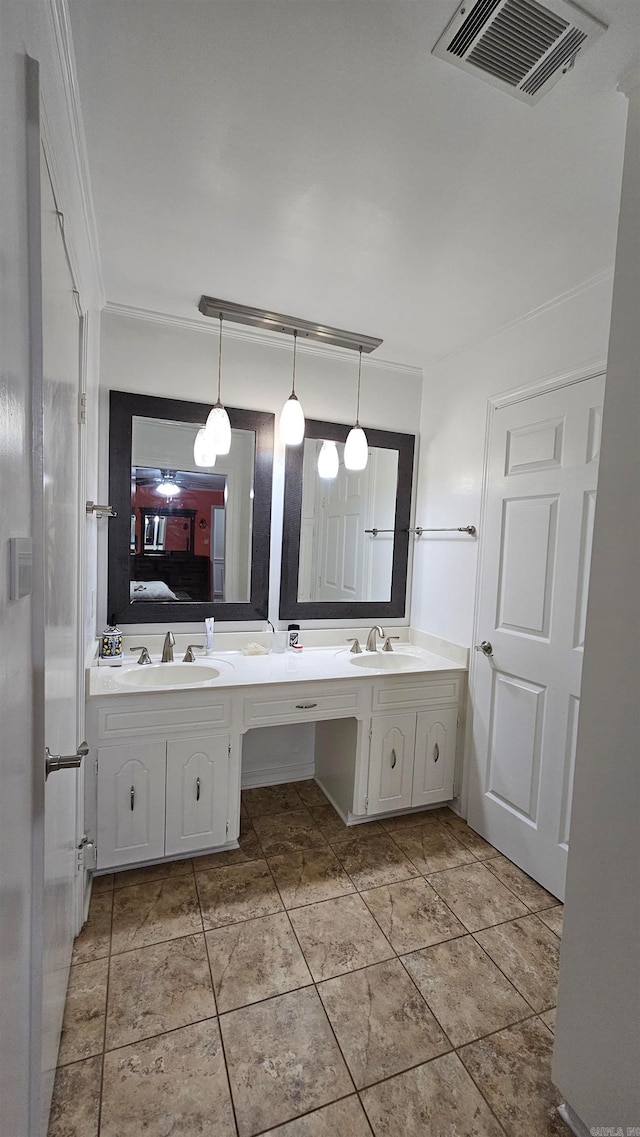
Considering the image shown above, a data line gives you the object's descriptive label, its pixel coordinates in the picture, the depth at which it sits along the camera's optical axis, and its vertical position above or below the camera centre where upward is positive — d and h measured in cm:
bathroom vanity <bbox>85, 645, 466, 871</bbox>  187 -86
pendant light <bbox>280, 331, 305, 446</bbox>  231 +56
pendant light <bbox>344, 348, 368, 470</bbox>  256 +49
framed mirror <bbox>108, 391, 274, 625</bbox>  232 +9
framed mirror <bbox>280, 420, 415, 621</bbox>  265 +5
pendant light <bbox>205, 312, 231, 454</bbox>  225 +49
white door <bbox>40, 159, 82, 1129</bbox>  101 -18
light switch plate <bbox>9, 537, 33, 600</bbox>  69 -6
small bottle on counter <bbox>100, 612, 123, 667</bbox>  220 -52
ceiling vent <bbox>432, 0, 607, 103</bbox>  97 +106
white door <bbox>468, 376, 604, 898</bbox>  189 -31
